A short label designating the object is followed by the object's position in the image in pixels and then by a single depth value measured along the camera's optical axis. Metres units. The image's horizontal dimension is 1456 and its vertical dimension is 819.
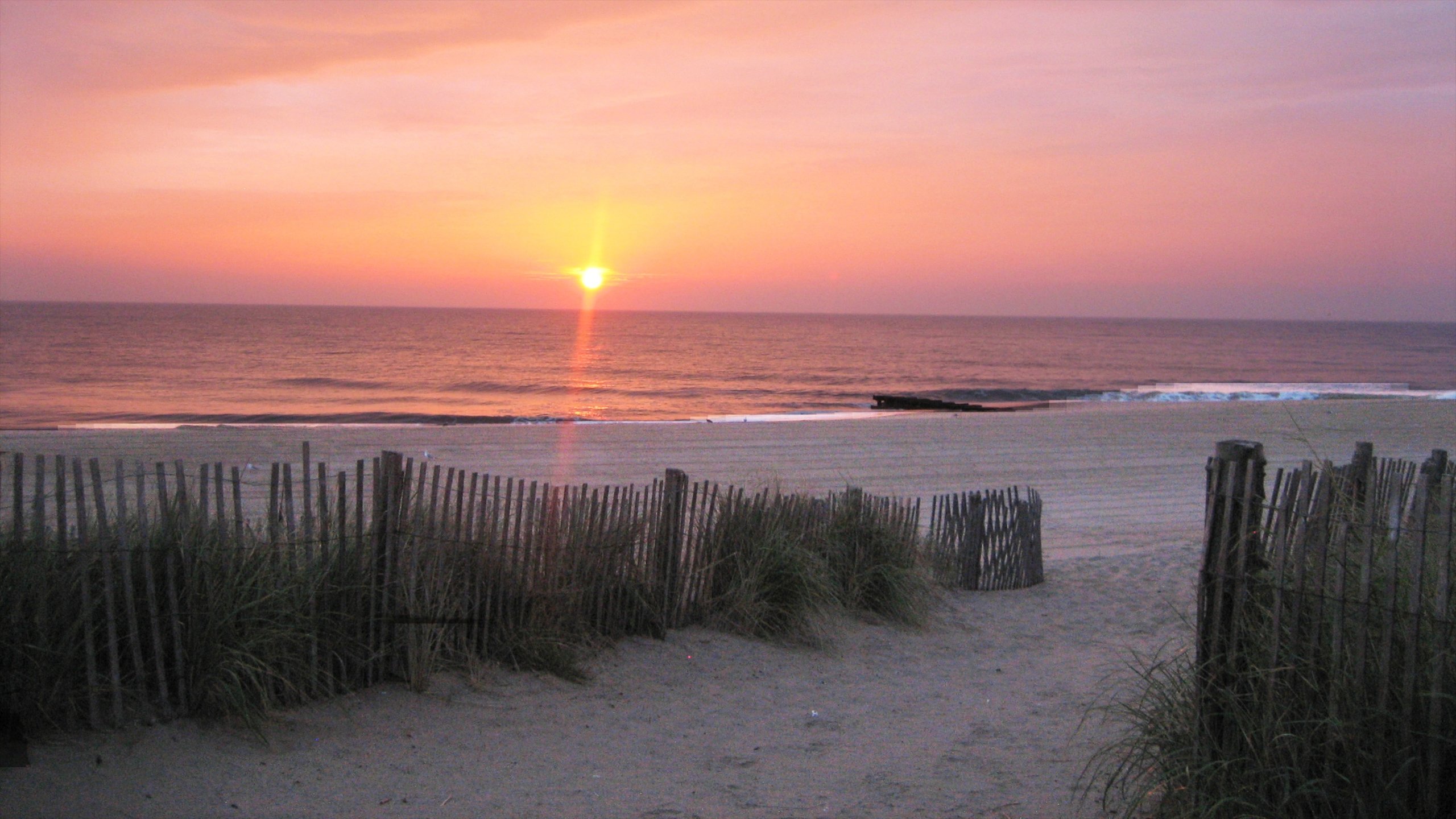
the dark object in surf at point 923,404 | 38.03
